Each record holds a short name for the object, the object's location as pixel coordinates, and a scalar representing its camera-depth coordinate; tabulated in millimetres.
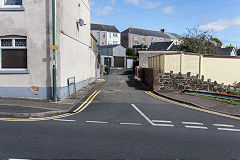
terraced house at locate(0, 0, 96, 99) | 11102
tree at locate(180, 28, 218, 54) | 27344
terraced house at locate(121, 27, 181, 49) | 76656
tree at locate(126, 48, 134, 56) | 67500
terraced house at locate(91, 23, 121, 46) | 72494
